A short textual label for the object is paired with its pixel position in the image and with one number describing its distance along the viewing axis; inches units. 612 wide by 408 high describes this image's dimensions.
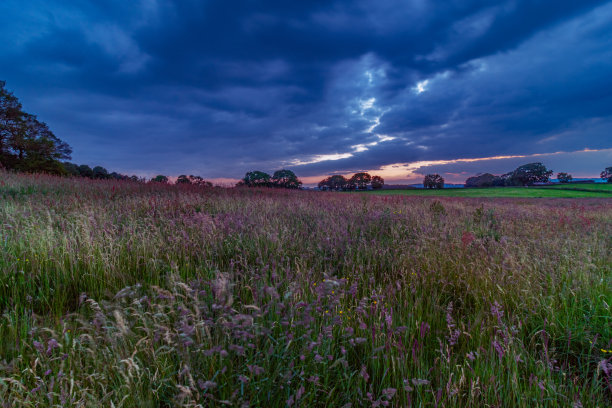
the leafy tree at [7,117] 1093.8
